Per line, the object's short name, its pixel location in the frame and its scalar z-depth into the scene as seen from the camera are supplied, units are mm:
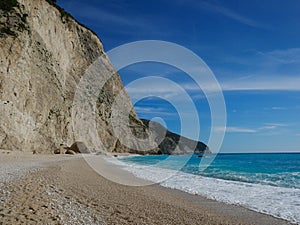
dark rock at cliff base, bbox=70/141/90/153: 38000
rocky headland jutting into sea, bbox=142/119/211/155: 108938
